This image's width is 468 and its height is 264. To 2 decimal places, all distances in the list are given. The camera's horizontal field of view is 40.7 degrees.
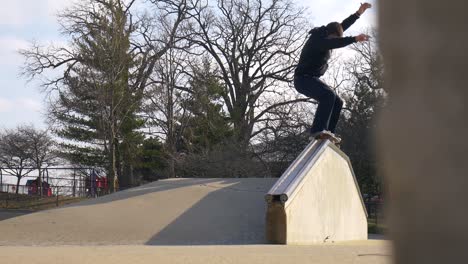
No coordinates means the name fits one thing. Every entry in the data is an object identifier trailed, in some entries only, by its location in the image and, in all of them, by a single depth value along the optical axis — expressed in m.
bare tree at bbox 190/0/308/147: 40.66
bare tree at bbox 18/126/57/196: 38.25
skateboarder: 10.14
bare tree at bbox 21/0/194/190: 24.56
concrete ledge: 9.30
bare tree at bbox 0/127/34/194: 39.38
